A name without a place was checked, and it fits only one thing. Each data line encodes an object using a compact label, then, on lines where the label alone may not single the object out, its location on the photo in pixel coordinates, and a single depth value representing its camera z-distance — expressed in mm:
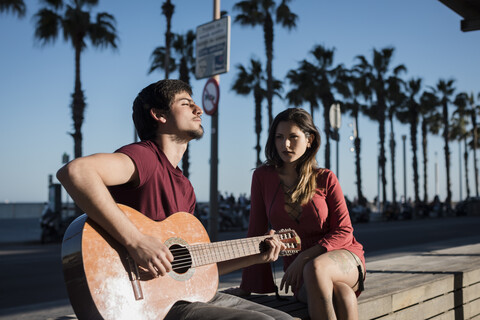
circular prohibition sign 10367
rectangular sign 10555
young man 2020
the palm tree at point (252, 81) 34500
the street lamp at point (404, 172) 47225
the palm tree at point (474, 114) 56375
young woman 2738
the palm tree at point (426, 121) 46375
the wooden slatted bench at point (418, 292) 3146
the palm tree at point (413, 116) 43812
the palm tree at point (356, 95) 34703
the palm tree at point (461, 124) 53281
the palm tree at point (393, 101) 39938
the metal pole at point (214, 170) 11242
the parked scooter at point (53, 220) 16109
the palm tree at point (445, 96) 48844
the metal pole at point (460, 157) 66938
